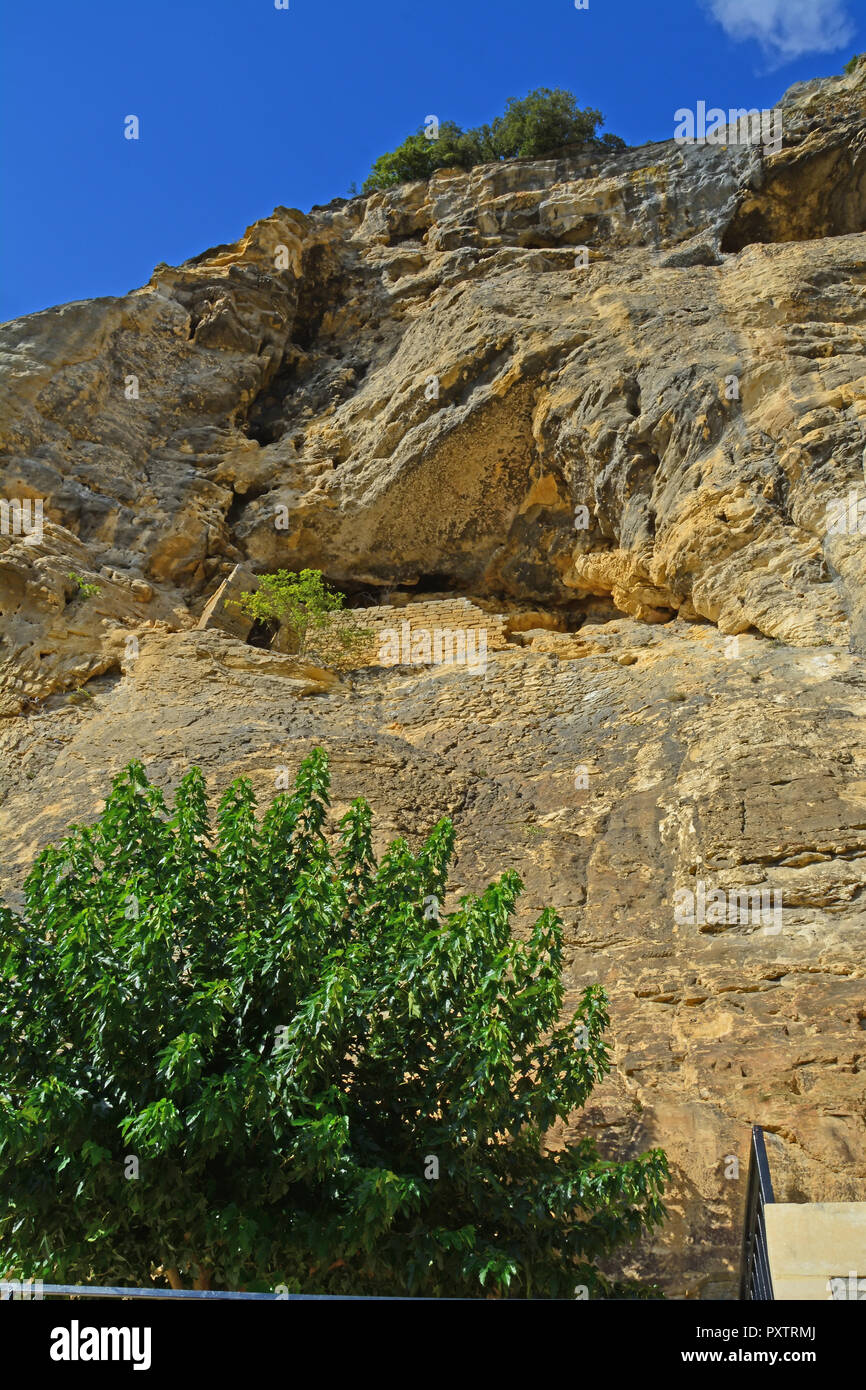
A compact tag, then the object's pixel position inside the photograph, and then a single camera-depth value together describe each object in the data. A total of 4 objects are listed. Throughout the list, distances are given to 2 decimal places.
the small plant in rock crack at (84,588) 16.45
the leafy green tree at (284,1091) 5.53
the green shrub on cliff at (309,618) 17.19
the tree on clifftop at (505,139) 27.11
